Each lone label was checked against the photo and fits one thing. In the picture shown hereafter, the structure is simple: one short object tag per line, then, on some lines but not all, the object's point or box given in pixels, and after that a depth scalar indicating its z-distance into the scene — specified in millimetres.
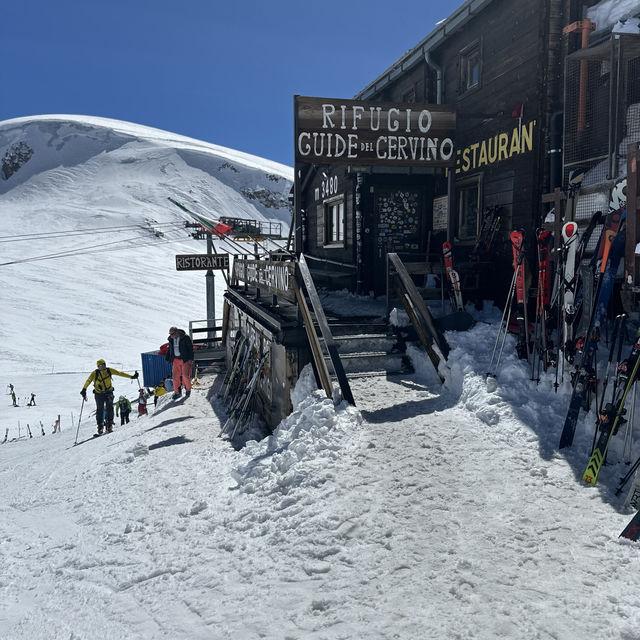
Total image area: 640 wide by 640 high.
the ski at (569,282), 5949
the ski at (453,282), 9406
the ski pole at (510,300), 6656
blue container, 25453
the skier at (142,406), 18047
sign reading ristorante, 22094
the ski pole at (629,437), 4617
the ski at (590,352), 5117
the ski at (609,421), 4504
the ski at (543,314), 6301
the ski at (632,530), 3680
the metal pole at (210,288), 24292
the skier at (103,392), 12578
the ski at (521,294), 6839
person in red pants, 12508
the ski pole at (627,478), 4281
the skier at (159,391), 20625
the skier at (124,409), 17856
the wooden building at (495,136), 8227
